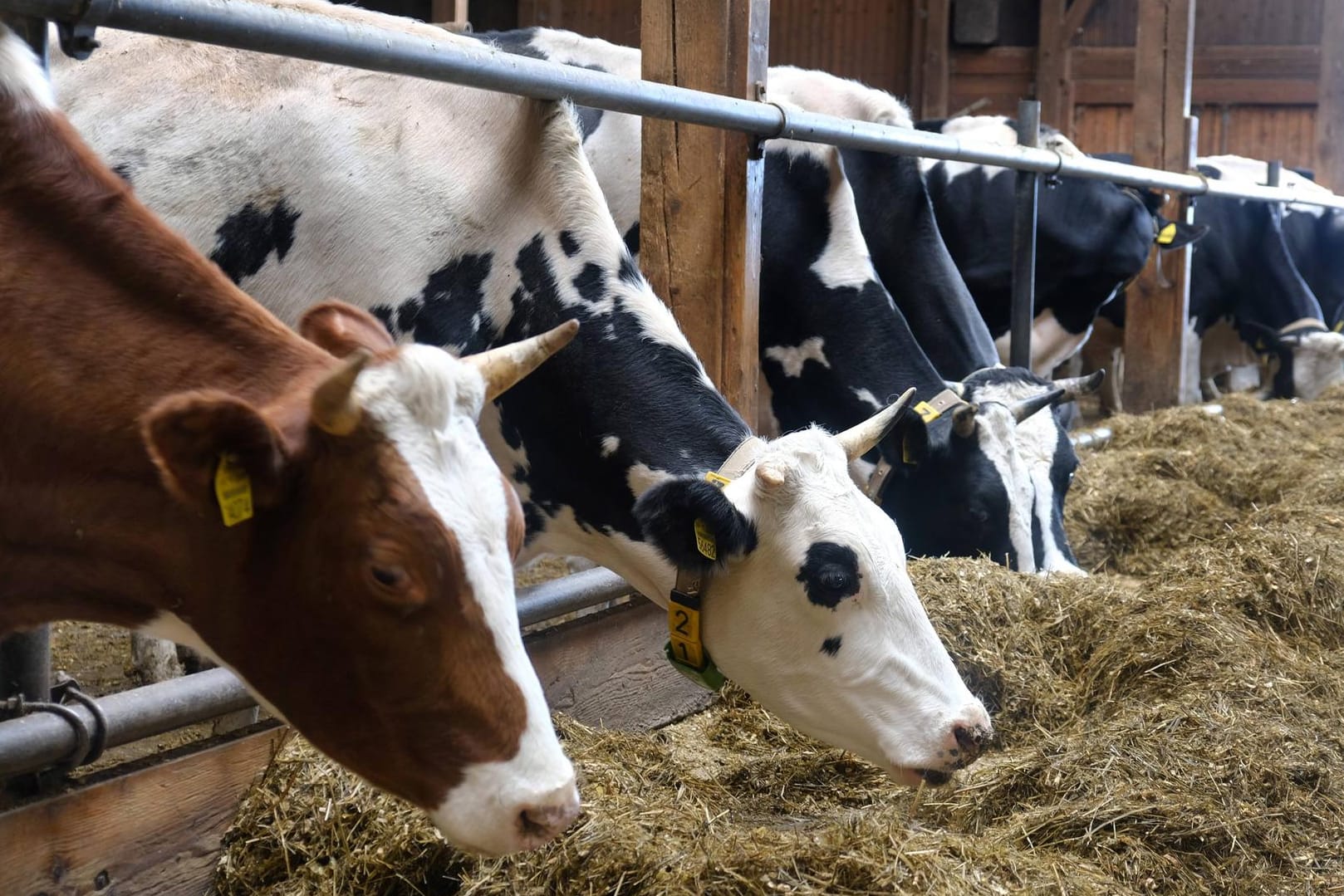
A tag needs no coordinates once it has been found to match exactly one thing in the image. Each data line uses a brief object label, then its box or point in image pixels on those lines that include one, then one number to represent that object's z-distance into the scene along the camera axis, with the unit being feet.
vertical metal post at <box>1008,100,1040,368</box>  18.57
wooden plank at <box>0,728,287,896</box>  7.43
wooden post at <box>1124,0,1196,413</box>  27.27
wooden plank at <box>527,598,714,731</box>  11.44
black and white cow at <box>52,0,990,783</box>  9.81
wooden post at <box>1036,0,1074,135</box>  46.24
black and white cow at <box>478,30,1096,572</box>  15.43
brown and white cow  5.87
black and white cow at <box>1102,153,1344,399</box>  34.24
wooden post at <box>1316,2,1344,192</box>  37.11
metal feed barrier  7.08
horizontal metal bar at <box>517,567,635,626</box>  10.59
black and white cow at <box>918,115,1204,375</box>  24.44
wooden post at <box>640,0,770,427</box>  12.44
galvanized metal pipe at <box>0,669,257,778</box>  7.18
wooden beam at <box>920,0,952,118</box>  46.19
